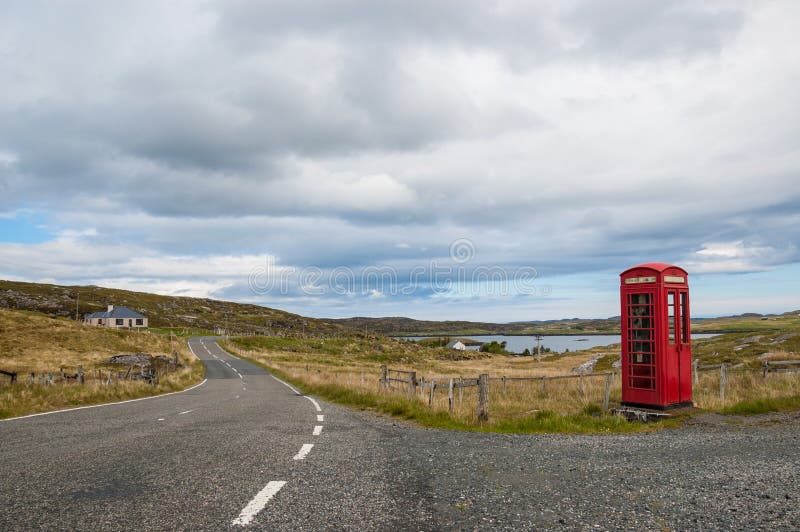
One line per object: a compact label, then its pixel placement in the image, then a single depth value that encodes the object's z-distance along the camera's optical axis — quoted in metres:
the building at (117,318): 118.82
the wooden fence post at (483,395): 14.12
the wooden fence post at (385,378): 22.29
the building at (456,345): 149.75
